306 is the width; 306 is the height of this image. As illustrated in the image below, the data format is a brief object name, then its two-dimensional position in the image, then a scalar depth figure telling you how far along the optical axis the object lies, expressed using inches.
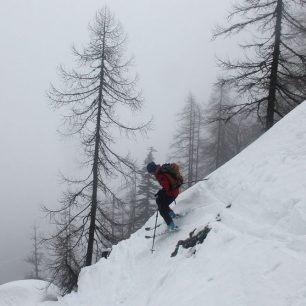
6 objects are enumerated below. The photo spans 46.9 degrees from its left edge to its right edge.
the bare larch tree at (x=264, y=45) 610.5
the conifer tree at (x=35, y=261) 1560.2
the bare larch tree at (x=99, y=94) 633.6
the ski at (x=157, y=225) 434.7
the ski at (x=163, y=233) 415.5
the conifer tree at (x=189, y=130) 1471.5
